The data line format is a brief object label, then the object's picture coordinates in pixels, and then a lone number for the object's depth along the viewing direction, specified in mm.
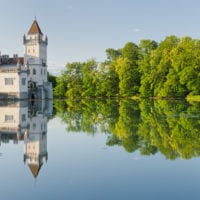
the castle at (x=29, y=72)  66675
